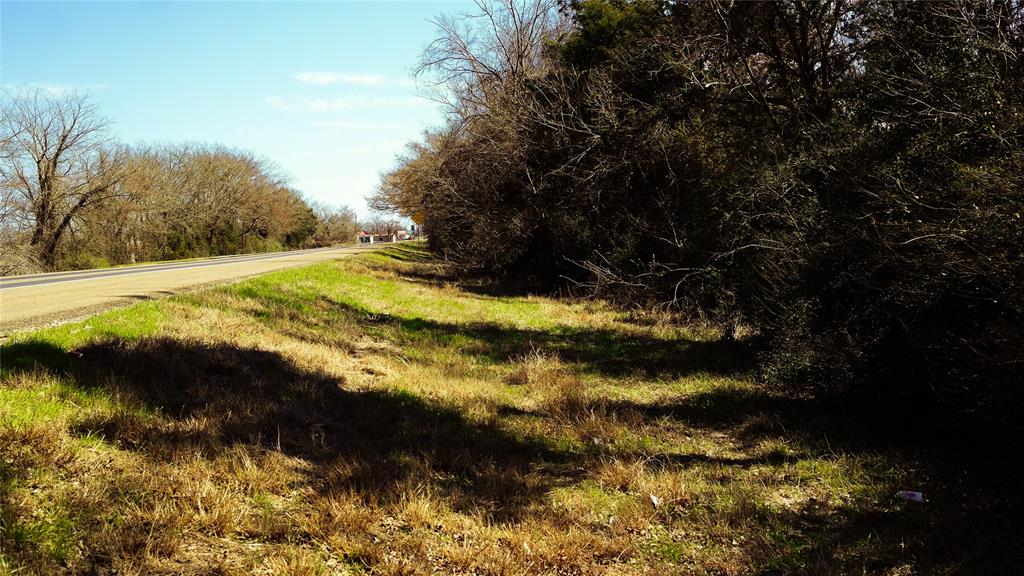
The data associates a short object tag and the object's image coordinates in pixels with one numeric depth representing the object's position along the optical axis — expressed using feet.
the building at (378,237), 416.85
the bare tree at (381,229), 421.59
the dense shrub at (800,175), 16.78
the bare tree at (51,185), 96.07
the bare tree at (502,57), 71.20
